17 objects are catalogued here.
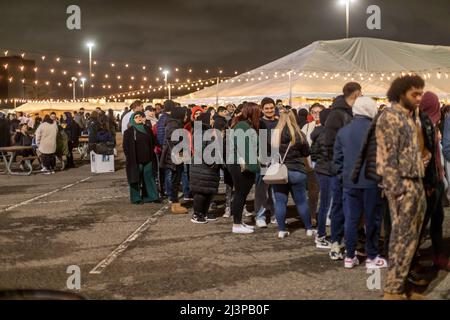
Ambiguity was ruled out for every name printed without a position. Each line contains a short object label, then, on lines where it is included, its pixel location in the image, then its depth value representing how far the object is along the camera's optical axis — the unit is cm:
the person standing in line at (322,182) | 598
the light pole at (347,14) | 2469
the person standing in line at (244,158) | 669
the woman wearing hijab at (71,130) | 1744
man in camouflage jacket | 410
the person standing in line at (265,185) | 691
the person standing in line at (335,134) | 560
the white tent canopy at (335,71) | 1891
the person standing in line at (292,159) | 629
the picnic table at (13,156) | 1465
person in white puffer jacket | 1471
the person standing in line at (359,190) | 499
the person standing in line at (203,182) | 750
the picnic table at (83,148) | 1964
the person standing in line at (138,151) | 909
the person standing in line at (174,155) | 834
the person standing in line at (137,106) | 947
